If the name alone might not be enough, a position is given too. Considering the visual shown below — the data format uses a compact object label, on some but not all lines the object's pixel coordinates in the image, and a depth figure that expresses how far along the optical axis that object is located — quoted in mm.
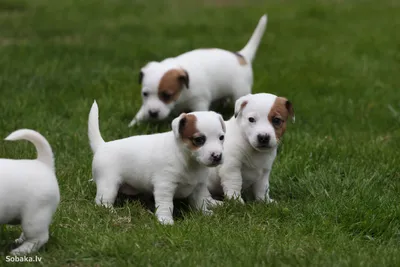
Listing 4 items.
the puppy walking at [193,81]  13242
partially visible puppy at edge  7277
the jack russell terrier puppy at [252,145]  9633
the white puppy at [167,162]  9047
